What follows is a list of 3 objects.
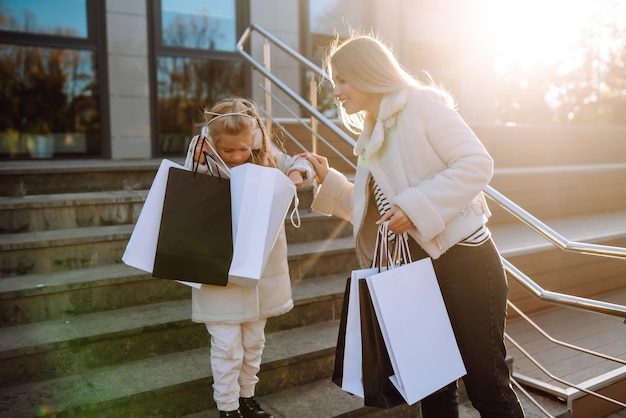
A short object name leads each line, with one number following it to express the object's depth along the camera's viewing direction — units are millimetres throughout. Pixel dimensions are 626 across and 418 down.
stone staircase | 2215
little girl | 2014
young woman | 1602
